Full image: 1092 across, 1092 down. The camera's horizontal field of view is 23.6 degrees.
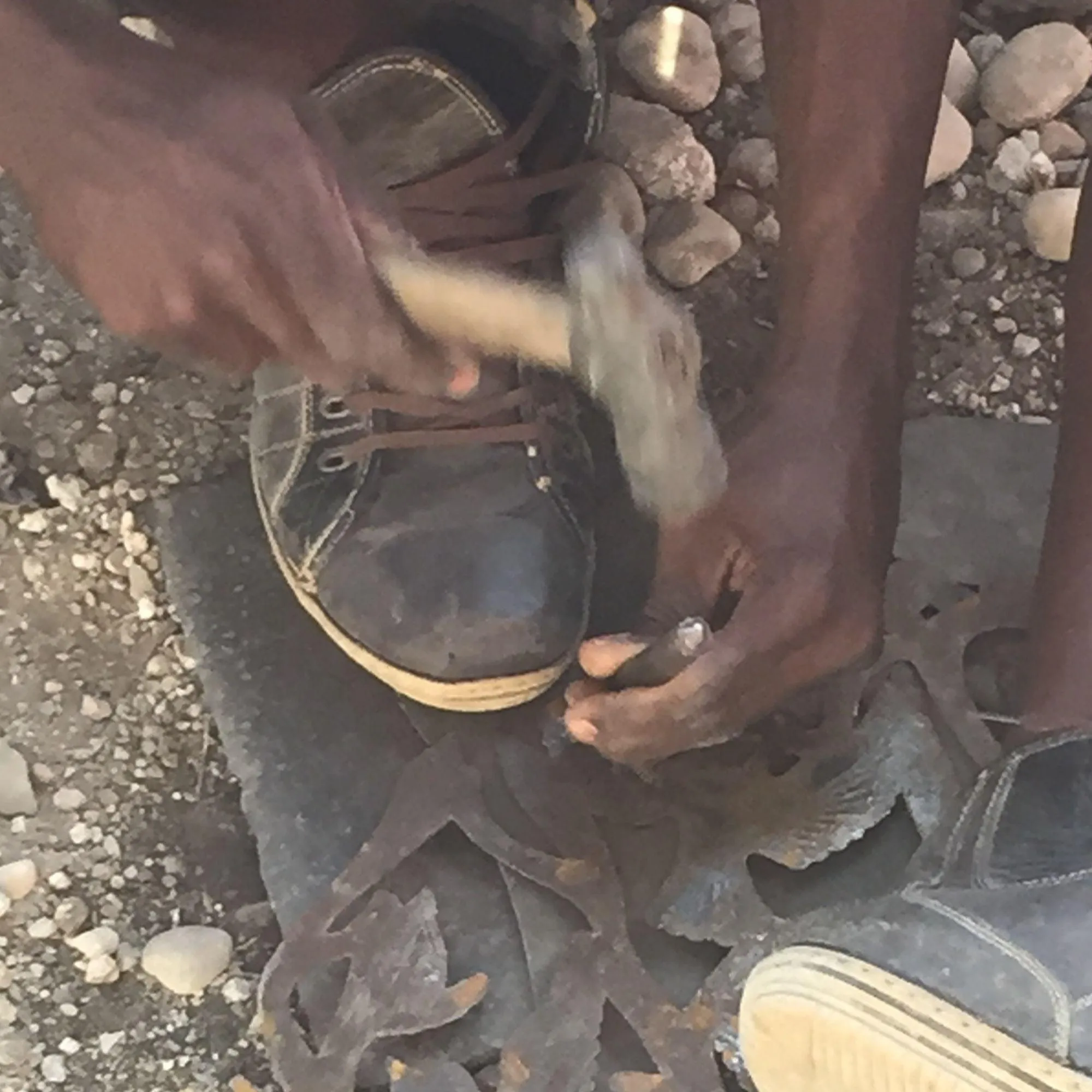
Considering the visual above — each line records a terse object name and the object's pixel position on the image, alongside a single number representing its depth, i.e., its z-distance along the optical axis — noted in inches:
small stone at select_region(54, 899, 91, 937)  34.2
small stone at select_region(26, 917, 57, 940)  34.2
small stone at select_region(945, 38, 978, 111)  41.1
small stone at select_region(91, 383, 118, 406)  38.1
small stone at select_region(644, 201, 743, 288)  39.1
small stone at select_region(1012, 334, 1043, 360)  39.4
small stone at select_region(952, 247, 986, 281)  40.0
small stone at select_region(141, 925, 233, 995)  33.7
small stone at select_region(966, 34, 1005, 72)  41.6
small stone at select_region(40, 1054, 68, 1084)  33.3
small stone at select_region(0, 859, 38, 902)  34.3
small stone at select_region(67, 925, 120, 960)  33.9
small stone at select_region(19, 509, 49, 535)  37.0
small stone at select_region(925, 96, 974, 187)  40.1
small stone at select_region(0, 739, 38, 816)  35.1
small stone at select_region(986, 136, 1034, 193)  40.7
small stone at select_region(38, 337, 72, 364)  38.4
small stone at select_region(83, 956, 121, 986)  33.8
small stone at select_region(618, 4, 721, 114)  40.4
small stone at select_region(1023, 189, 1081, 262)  39.7
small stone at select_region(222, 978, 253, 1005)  33.9
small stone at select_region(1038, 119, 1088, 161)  41.1
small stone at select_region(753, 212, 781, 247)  39.8
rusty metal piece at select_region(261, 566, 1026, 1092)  32.7
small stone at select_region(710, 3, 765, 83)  41.1
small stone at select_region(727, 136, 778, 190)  40.2
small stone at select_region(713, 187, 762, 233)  40.0
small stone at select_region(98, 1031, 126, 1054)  33.6
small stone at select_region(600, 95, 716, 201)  39.6
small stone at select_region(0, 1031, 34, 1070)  33.3
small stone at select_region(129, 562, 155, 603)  37.0
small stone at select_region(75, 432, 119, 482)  37.6
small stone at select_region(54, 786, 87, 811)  35.2
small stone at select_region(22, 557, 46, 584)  36.8
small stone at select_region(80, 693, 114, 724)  35.9
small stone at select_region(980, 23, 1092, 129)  40.7
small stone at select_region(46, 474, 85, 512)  37.2
